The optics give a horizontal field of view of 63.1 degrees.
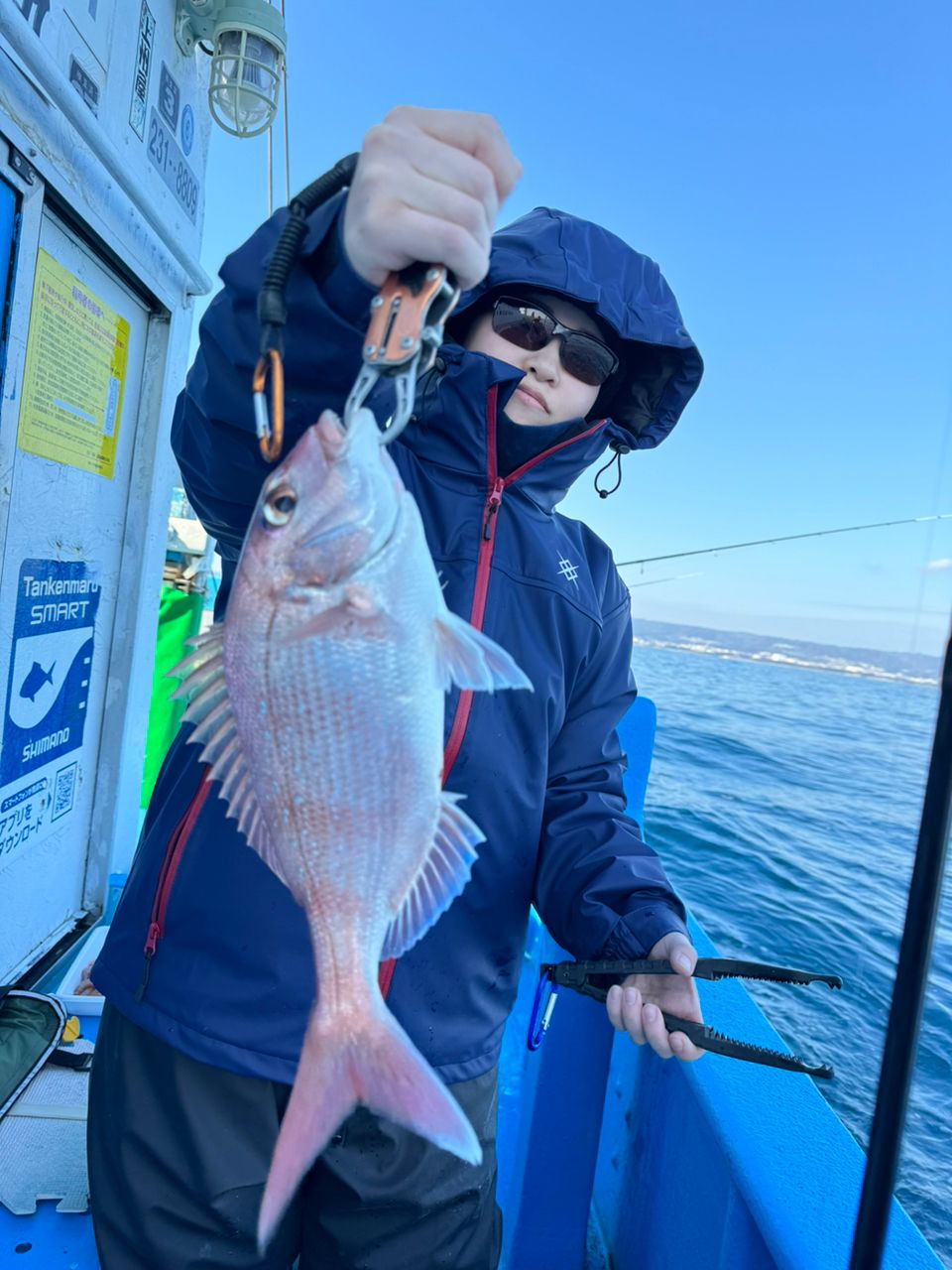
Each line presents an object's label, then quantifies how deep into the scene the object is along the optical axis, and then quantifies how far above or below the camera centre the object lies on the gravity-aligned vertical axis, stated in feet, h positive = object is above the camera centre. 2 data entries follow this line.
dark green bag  8.09 -5.26
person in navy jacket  4.67 -1.97
